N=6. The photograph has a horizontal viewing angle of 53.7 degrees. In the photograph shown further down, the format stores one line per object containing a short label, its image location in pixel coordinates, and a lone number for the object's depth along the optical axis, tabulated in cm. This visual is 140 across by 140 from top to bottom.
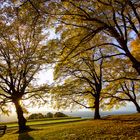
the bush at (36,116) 2950
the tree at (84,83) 1795
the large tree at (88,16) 872
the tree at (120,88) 1698
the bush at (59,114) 3050
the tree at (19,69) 1548
